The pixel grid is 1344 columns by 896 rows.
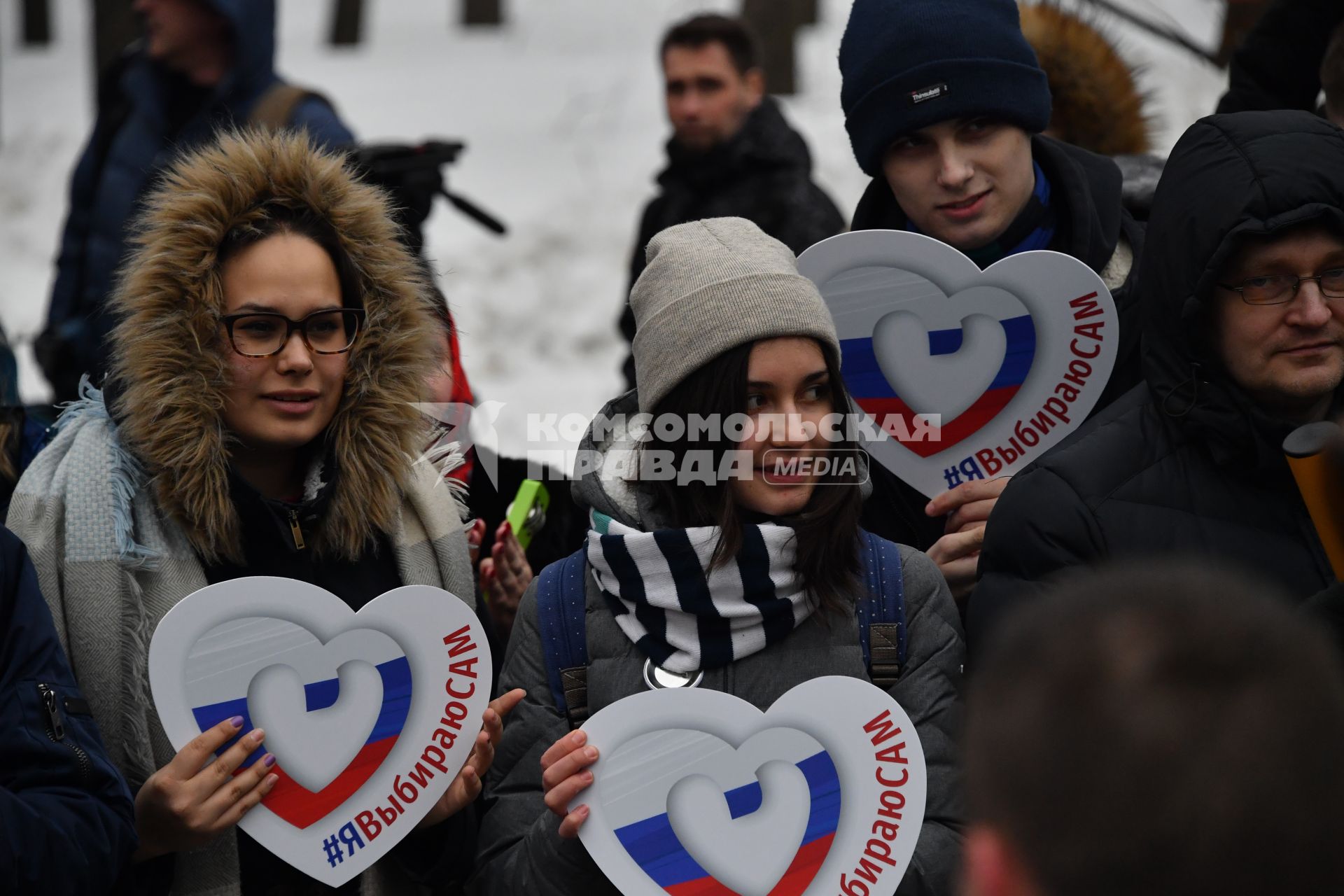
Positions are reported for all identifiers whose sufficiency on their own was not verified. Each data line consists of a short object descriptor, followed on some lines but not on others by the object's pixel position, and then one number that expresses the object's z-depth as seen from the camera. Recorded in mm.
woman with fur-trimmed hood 5078
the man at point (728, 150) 10484
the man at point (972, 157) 6410
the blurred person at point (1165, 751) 2363
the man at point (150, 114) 9812
